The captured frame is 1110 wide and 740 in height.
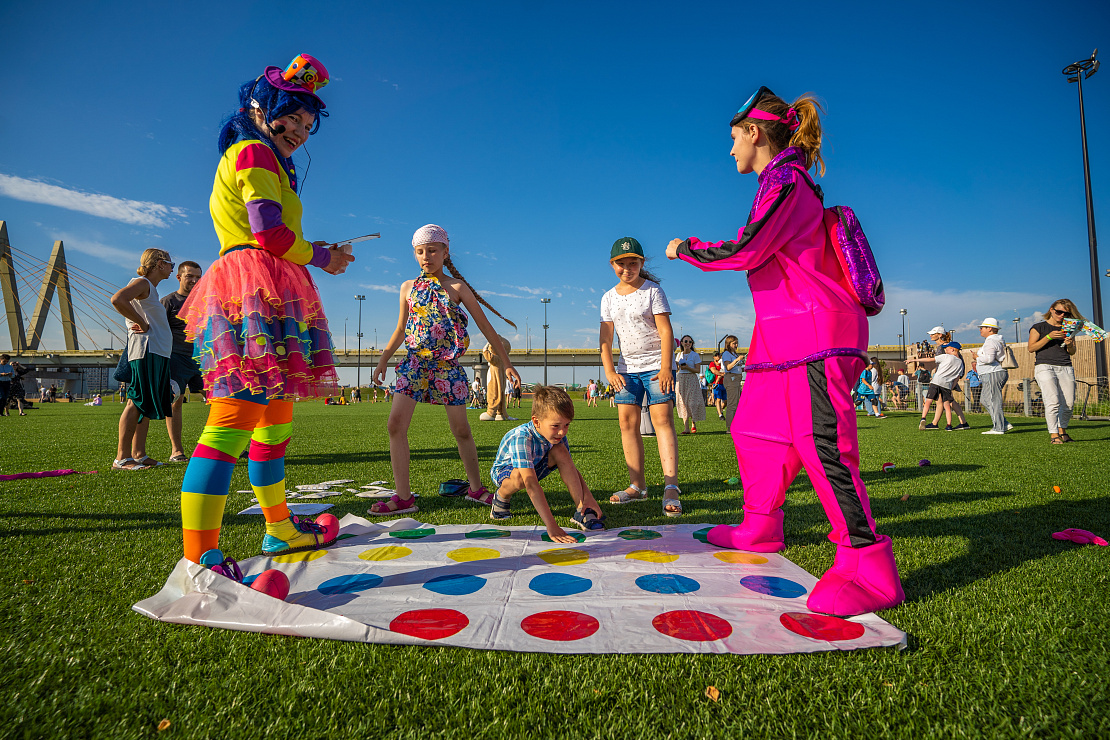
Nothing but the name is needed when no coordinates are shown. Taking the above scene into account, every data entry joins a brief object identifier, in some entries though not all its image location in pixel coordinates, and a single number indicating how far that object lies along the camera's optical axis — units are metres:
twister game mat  1.69
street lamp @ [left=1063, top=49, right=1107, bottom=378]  15.41
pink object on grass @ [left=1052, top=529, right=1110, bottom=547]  2.71
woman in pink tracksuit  2.00
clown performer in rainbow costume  2.15
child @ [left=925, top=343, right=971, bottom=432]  10.88
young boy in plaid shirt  3.28
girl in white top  3.88
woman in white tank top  5.23
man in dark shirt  5.73
